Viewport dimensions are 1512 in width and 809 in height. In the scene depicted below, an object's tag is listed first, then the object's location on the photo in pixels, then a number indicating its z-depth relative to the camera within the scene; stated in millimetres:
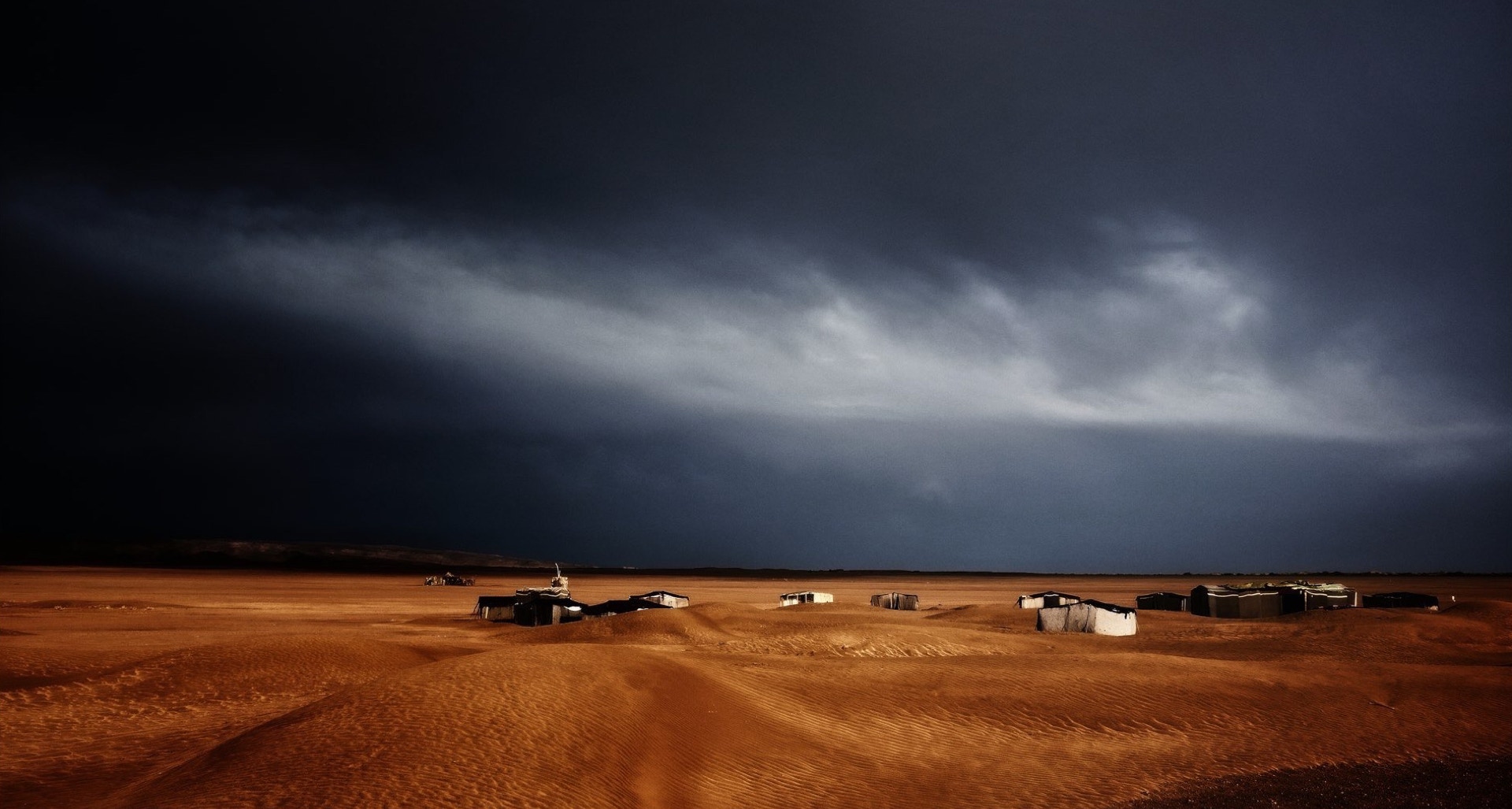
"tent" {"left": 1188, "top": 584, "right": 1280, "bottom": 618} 46625
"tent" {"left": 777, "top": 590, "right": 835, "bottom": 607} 58156
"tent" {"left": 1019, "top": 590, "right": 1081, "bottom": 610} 50625
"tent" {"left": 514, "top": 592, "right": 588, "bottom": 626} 43656
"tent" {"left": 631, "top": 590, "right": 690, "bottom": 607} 51250
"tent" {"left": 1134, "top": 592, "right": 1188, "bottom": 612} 51625
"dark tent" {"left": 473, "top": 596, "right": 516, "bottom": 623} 48281
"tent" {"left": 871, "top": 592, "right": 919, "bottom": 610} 59625
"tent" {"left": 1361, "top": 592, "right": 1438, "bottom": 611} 50906
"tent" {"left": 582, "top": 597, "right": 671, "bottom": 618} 45562
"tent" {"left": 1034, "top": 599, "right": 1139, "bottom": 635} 38219
